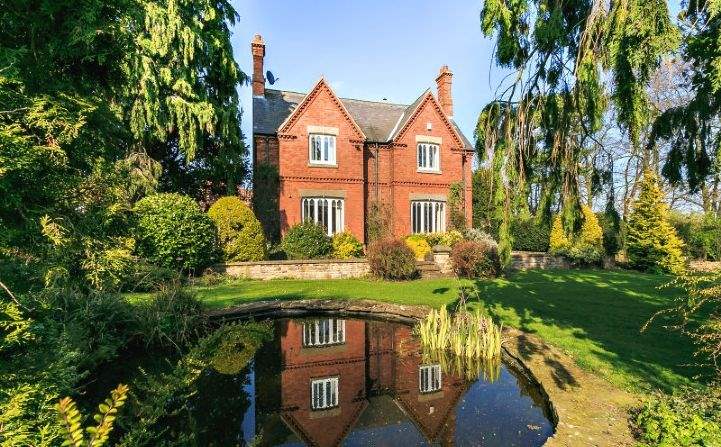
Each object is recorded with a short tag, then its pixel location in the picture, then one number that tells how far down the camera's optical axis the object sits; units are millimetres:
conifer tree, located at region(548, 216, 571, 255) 23595
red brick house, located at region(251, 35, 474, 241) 20328
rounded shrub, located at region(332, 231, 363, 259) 19081
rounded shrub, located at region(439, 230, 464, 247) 20781
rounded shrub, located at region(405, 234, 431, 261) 19375
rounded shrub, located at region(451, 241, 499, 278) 15148
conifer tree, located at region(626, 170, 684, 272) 19219
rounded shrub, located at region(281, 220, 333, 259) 17828
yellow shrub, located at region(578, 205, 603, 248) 22438
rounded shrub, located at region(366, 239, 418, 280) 14938
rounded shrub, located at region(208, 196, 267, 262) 16047
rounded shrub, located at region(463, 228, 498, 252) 20422
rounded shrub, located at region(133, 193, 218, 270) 14023
